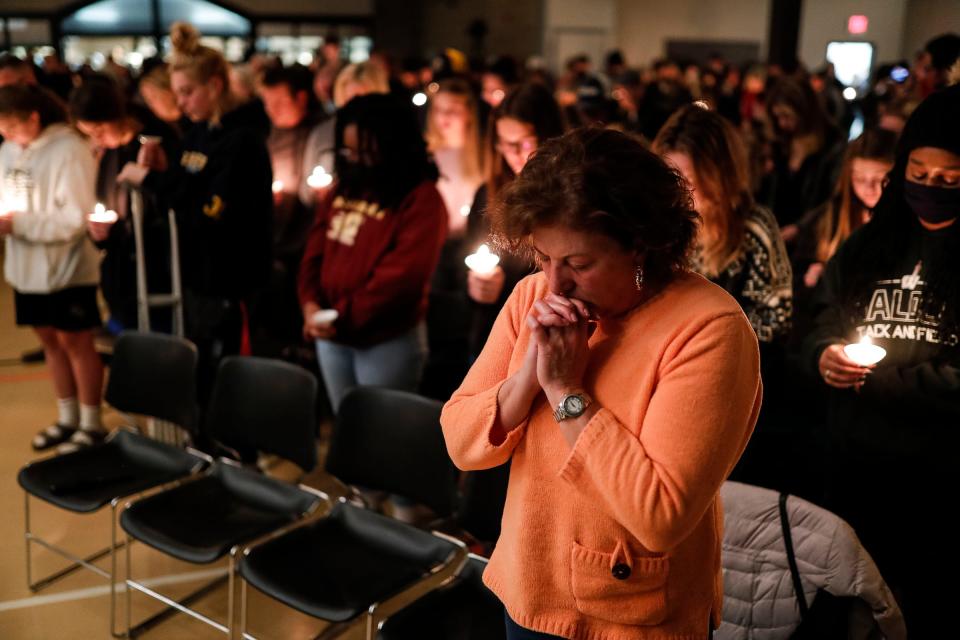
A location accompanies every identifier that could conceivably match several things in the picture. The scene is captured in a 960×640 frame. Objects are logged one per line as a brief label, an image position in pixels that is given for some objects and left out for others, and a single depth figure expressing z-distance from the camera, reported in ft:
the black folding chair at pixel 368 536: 8.19
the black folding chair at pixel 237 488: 9.24
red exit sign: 54.90
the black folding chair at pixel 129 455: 10.27
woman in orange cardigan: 4.18
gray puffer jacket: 6.42
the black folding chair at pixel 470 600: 7.59
